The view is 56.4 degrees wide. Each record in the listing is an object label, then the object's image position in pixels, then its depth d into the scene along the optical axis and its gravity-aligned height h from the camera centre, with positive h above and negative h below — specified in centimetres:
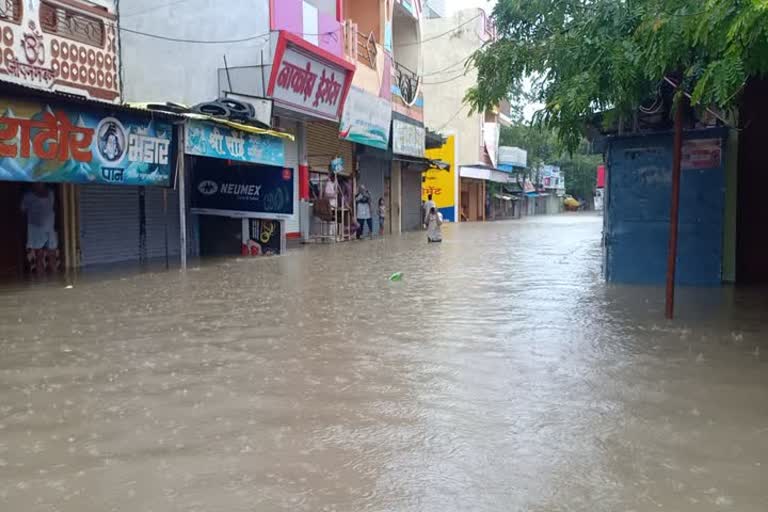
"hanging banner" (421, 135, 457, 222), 4402 +134
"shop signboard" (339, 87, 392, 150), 2258 +301
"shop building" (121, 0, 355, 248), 1778 +383
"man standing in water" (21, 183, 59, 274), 1253 -29
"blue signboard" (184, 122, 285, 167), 1336 +131
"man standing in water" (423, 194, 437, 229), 3179 -10
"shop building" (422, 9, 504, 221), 4538 +756
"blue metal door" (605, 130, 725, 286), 1013 -2
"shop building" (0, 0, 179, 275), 1009 +92
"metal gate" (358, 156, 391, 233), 2772 +122
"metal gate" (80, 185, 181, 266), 1440 -33
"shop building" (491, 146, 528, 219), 5212 +176
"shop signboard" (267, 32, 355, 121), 1788 +352
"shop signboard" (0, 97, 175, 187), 973 +97
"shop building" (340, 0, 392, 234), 2312 +378
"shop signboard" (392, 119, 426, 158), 2745 +283
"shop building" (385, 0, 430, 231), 2832 +414
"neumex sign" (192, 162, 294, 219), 1661 +44
